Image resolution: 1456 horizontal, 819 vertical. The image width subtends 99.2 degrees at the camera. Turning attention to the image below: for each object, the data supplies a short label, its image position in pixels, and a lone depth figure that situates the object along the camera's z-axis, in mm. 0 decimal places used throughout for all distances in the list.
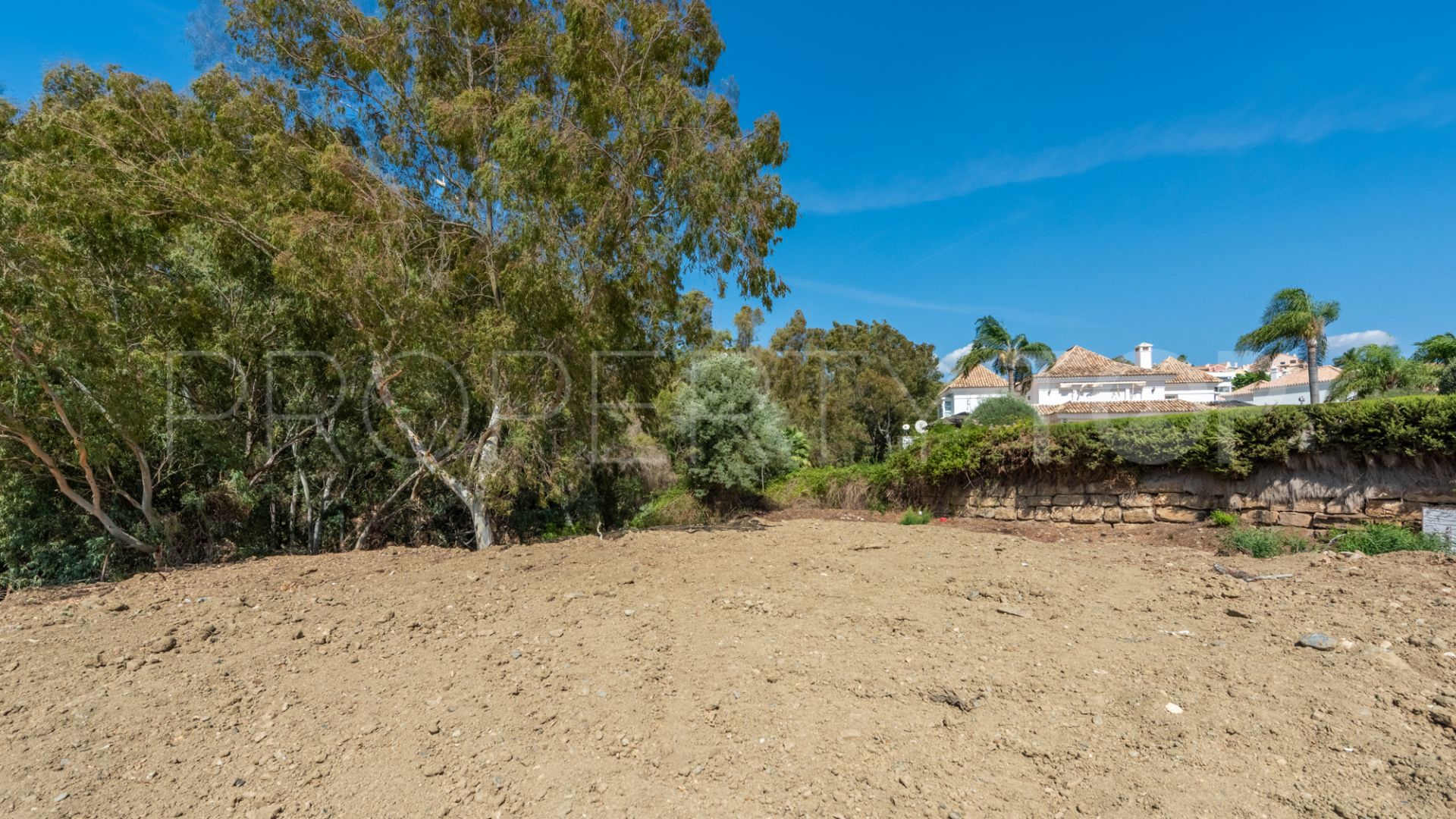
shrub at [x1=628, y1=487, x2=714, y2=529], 11828
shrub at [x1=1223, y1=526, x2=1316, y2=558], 6219
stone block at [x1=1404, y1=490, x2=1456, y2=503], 6703
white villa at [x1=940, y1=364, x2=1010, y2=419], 36031
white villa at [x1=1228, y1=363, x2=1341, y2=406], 38750
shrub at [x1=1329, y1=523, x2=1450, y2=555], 6082
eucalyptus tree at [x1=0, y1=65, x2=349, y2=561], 4633
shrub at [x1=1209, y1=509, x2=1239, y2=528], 8000
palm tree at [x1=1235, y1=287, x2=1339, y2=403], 22625
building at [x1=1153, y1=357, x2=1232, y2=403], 36969
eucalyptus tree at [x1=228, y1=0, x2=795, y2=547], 6465
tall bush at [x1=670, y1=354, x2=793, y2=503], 11859
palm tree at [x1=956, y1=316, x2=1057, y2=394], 37125
